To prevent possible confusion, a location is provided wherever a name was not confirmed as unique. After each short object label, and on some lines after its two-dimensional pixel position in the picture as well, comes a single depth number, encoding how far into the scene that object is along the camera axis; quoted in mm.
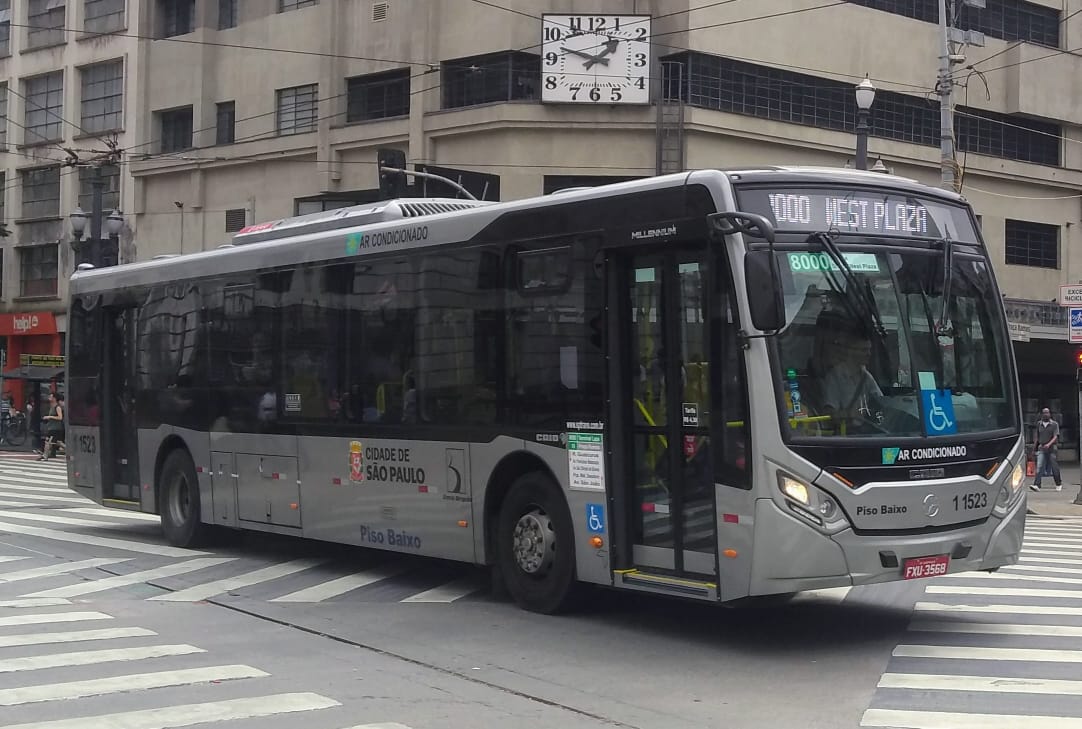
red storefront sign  50625
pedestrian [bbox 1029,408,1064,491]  31903
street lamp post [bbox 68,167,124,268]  35688
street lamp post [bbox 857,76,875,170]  24547
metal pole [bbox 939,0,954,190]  24609
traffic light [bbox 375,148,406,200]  28719
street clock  32938
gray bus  9602
